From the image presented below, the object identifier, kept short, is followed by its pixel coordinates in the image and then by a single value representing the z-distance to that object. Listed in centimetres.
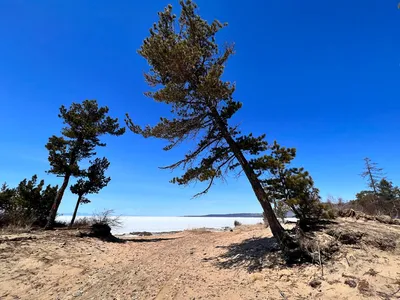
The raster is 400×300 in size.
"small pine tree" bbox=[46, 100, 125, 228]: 1528
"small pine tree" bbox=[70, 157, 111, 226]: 1675
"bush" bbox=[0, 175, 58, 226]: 1529
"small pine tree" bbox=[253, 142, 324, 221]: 762
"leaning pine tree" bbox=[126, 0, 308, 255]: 805
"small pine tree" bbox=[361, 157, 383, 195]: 2652
